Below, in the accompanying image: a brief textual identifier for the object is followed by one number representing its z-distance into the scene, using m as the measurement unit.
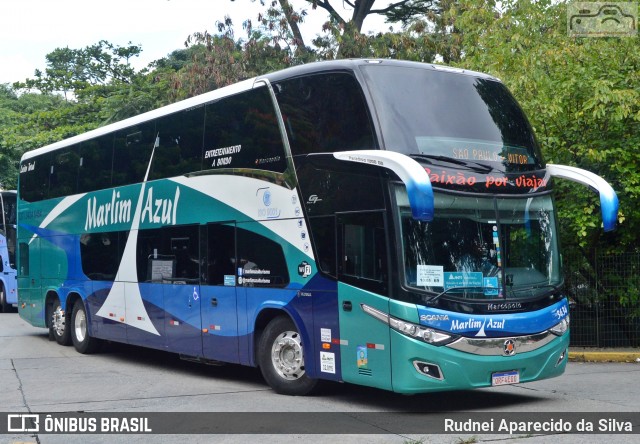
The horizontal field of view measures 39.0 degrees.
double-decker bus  9.54
